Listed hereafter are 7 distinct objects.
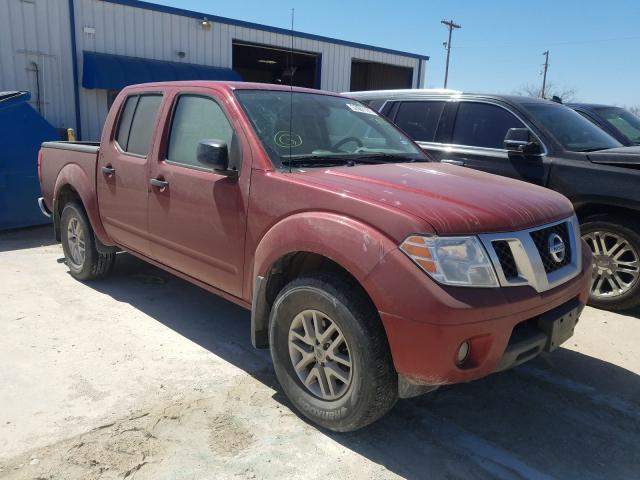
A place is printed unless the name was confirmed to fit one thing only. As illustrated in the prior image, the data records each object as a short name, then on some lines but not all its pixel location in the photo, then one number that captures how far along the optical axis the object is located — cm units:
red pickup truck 241
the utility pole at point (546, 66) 5703
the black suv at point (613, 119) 761
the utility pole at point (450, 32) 4644
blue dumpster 715
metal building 1112
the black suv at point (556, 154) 473
